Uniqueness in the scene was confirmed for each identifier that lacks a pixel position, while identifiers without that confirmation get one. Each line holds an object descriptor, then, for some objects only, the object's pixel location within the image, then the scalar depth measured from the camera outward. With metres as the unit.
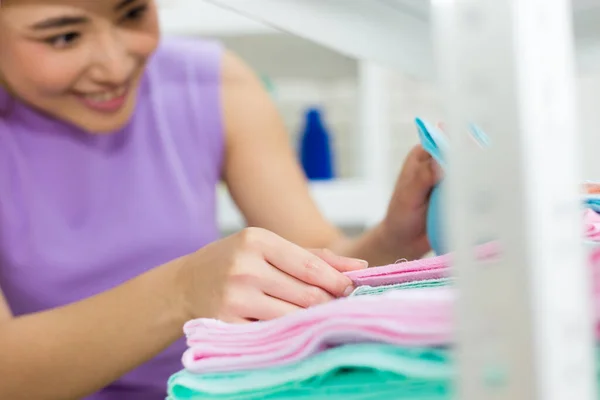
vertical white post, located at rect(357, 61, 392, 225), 1.23
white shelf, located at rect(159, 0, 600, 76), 0.46
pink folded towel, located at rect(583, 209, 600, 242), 0.35
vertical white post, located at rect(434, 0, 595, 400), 0.18
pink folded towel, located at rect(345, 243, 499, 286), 0.37
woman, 0.46
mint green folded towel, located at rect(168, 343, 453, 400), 0.28
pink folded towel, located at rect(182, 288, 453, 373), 0.28
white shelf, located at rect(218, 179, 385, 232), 1.21
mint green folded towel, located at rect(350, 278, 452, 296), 0.36
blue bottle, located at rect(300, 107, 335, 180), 1.27
